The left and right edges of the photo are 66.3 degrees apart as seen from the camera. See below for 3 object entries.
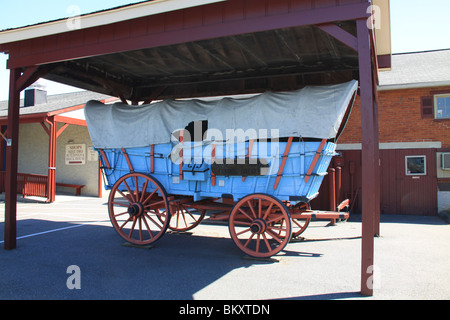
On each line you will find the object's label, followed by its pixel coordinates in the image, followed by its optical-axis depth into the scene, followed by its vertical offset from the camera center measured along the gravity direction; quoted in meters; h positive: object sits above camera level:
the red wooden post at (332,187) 8.72 -0.50
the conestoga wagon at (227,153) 5.47 +0.26
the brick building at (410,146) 11.04 +0.71
